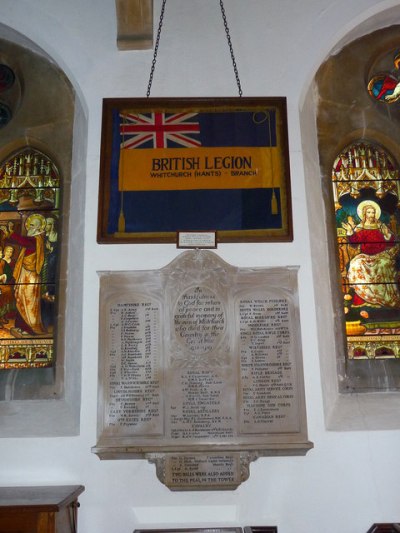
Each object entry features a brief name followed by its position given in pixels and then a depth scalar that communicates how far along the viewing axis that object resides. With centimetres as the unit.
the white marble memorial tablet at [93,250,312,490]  339
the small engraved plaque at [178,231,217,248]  377
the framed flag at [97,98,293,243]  383
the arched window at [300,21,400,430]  371
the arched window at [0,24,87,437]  372
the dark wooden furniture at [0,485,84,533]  290
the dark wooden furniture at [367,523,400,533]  329
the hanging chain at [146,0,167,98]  409
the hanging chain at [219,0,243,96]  405
